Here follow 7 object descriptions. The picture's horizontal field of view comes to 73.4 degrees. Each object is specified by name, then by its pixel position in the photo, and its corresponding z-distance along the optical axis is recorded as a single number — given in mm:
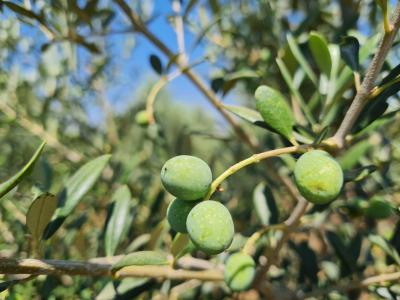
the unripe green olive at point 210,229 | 104
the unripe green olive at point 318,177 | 106
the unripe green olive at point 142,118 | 294
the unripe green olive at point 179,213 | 122
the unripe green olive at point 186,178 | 108
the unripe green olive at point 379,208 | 175
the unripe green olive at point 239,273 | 132
